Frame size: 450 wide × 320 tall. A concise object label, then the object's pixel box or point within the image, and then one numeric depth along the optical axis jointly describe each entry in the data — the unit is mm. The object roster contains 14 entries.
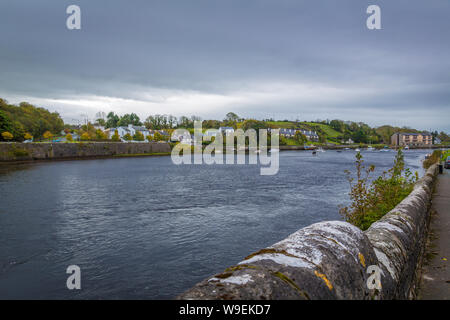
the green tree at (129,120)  167000
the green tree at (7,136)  65812
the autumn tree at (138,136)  124312
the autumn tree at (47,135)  96781
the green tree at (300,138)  169625
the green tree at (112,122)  178812
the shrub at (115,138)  109769
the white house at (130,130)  139375
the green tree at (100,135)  109275
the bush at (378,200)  8922
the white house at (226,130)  145562
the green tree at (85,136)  103125
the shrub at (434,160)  36344
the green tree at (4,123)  67562
